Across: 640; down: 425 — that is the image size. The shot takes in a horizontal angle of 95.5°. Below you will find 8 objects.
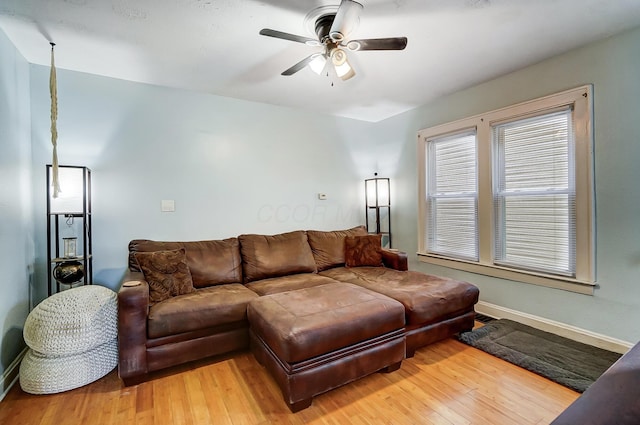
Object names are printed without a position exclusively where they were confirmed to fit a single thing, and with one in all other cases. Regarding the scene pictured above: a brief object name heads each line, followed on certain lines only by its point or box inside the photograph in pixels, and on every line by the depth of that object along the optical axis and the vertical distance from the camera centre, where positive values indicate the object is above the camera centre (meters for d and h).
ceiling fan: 1.65 +1.09
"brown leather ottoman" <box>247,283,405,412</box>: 1.69 -0.81
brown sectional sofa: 2.01 -0.69
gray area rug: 2.00 -1.14
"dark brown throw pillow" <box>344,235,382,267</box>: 3.37 -0.48
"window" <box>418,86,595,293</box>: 2.47 +0.16
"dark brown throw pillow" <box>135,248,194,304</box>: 2.30 -0.51
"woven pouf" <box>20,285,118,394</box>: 1.88 -0.86
